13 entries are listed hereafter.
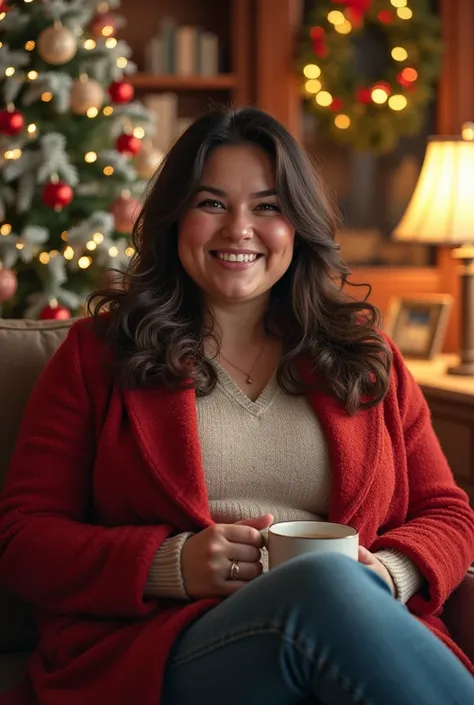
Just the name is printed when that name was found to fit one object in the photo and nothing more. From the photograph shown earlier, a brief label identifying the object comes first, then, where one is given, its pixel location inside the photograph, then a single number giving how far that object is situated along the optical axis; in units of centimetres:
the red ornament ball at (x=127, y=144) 548
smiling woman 233
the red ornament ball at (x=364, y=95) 697
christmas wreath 692
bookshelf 699
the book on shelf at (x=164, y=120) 698
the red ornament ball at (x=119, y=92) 554
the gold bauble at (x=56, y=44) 520
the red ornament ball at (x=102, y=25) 560
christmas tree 525
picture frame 536
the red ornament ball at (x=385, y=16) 699
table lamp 471
